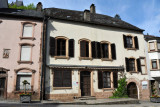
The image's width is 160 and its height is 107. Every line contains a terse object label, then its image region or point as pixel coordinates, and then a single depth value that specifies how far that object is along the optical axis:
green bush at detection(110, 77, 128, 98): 15.56
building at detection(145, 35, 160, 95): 18.09
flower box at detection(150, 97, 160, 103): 14.39
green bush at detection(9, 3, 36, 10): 28.25
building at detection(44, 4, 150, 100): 14.24
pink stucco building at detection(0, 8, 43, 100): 12.94
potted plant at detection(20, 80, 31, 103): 11.45
